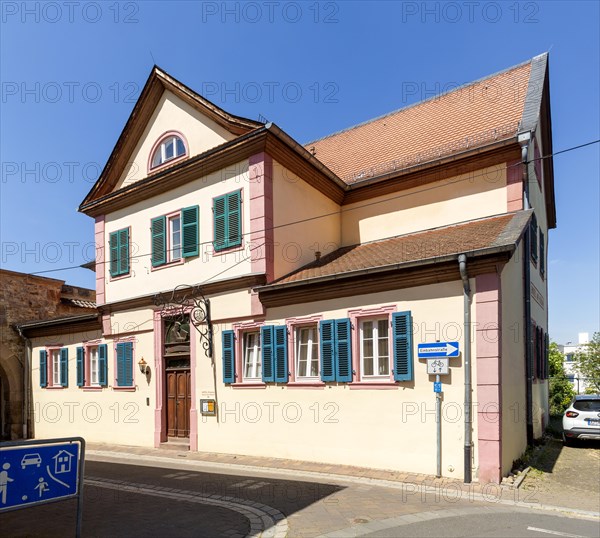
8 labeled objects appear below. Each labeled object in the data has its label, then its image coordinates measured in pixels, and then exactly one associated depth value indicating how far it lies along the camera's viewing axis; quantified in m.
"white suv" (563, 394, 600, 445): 12.19
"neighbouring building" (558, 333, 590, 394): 95.38
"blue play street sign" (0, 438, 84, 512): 5.15
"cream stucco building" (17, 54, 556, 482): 9.53
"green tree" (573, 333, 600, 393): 27.69
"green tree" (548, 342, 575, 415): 25.06
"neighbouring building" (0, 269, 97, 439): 18.59
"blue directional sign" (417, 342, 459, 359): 9.20
